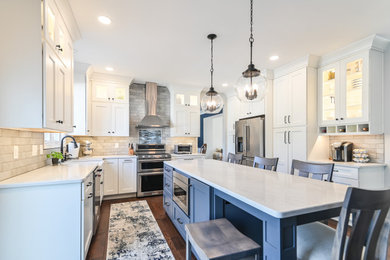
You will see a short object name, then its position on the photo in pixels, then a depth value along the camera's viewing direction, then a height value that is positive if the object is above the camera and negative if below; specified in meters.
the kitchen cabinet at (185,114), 5.10 +0.50
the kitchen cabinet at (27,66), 1.58 +0.56
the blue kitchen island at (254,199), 1.05 -0.43
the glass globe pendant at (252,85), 2.03 +0.51
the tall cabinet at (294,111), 3.48 +0.41
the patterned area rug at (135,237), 2.15 -1.31
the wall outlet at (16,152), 1.89 -0.18
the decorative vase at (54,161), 2.61 -0.36
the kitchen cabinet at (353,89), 2.88 +0.69
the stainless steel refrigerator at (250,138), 4.17 -0.11
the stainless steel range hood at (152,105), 4.77 +0.70
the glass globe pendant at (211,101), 2.87 +0.46
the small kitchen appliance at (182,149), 4.98 -0.39
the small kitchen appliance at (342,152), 3.22 -0.31
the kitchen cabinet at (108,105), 4.25 +0.63
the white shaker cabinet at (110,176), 4.05 -0.88
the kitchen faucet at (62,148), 3.08 -0.23
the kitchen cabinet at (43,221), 1.56 -0.72
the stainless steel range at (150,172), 4.28 -0.86
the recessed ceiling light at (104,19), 2.30 +1.34
